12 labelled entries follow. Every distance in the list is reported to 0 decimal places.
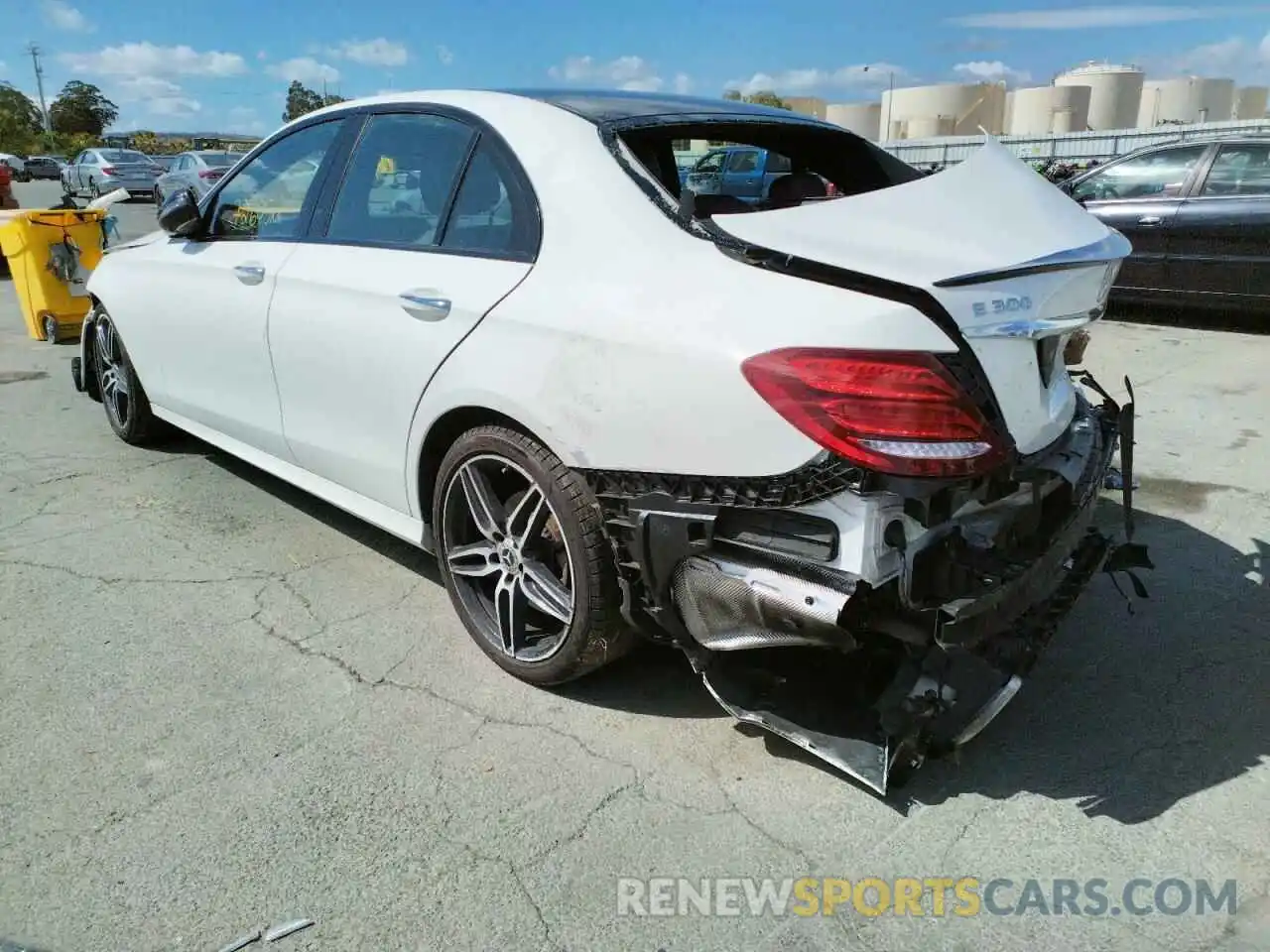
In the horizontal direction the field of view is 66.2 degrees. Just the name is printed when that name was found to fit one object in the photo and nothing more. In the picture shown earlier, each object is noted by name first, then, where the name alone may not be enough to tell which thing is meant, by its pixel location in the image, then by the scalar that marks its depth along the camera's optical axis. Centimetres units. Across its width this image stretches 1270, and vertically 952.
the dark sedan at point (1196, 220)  817
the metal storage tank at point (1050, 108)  9362
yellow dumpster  806
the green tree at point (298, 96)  9858
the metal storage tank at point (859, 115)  9931
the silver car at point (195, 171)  2250
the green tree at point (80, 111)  8956
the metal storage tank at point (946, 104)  9731
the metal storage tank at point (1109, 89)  9794
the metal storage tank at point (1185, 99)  10369
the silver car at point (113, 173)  2798
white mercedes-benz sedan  220
